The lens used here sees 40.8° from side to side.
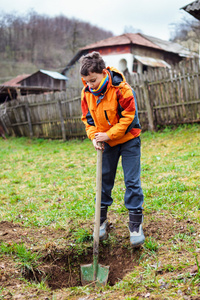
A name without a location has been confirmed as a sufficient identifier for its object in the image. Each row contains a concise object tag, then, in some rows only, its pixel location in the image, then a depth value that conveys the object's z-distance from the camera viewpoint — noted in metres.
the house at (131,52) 24.92
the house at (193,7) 8.42
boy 2.35
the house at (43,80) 30.14
